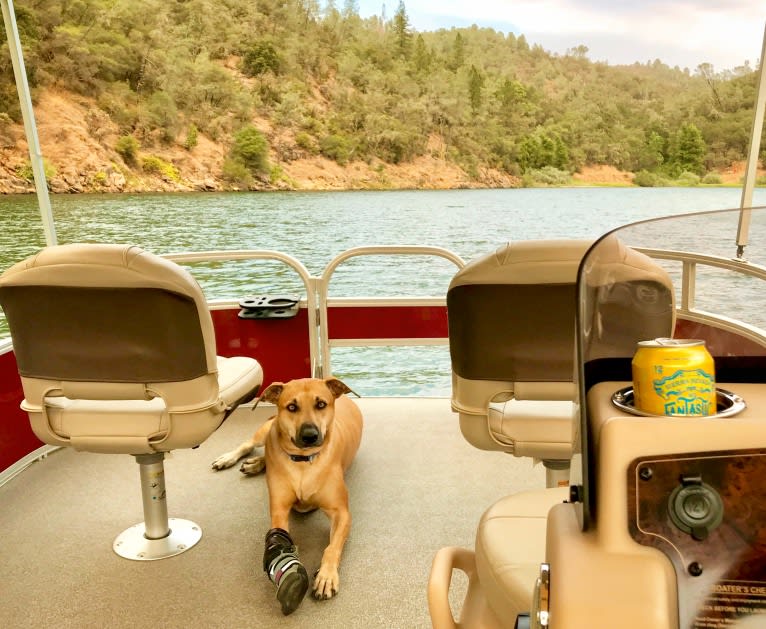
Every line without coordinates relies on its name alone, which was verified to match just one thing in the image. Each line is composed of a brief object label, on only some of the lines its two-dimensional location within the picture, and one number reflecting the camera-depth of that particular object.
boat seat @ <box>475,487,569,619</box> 0.93
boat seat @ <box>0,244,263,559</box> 1.95
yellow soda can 0.55
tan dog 2.40
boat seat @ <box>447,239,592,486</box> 1.82
